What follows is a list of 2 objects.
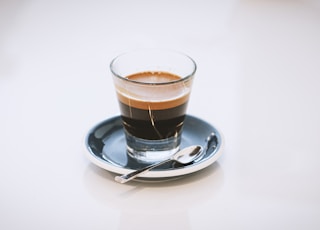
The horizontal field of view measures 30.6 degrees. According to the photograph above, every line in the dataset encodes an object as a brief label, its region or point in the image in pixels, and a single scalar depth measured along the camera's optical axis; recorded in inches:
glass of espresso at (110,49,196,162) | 38.3
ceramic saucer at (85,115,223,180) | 37.1
